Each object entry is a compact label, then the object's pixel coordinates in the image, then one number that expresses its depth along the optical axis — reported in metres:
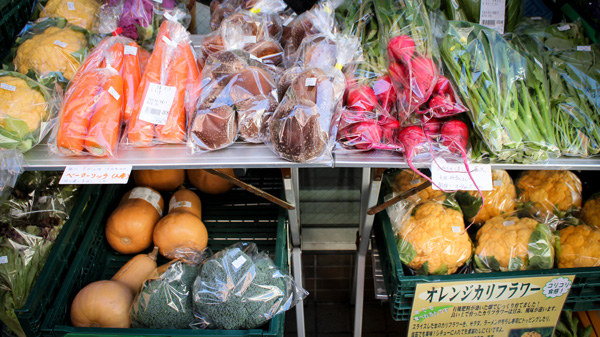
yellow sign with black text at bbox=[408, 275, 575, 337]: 1.48
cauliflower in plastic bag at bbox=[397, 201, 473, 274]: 1.57
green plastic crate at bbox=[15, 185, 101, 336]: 1.34
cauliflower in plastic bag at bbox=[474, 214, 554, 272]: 1.54
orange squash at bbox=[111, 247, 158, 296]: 1.60
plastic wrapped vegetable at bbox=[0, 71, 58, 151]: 1.35
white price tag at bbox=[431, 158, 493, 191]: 1.32
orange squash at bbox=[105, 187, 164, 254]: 1.71
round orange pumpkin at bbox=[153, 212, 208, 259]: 1.66
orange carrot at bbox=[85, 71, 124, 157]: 1.35
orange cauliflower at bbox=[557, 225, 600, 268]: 1.54
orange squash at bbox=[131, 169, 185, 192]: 1.88
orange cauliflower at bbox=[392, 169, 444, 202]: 1.75
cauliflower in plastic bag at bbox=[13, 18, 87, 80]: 1.61
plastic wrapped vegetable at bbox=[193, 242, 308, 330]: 1.33
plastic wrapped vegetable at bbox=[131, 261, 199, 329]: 1.38
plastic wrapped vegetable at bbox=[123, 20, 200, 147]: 1.40
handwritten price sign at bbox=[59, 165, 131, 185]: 1.28
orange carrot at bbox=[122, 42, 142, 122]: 1.49
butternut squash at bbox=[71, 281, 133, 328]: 1.45
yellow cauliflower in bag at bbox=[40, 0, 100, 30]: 1.84
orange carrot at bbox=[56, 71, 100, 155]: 1.35
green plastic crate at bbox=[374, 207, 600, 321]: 1.46
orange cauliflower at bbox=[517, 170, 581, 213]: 1.74
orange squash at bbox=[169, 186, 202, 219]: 1.79
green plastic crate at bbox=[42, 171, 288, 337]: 1.34
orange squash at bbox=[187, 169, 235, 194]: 1.91
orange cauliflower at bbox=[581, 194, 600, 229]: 1.66
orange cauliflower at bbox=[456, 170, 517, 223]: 1.73
